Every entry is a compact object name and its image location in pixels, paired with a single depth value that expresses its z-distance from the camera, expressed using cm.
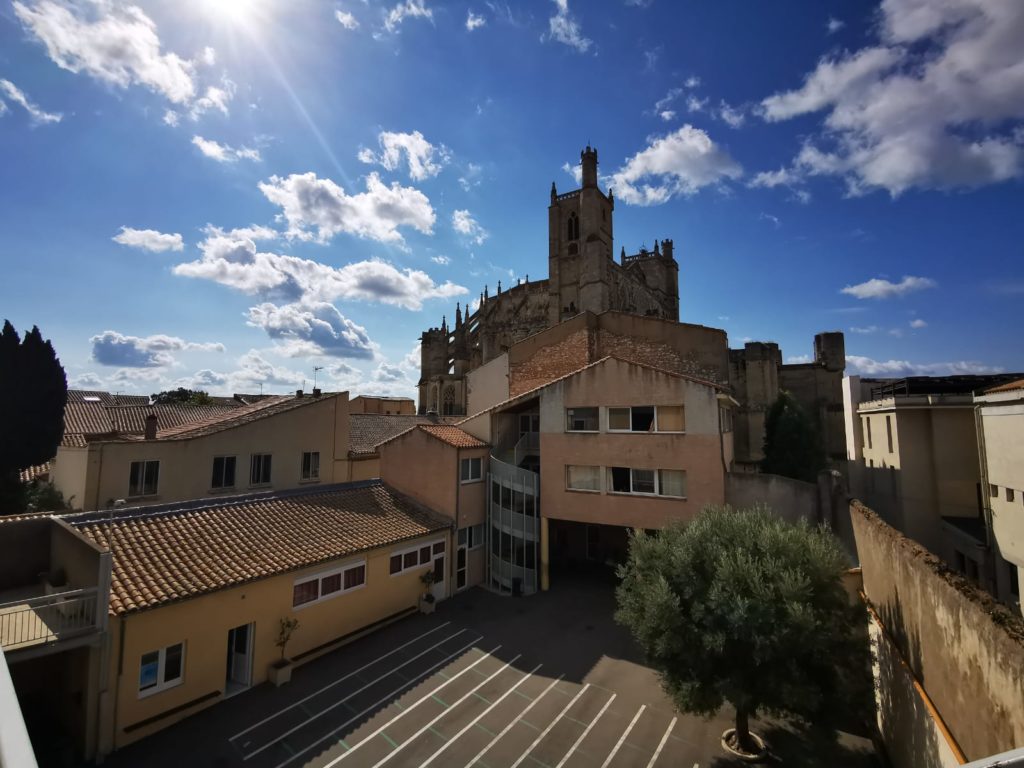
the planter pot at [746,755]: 1090
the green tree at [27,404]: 2214
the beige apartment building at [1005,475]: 1329
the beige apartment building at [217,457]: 1964
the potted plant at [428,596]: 1816
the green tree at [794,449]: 2731
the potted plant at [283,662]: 1340
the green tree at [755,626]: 945
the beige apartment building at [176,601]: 1065
